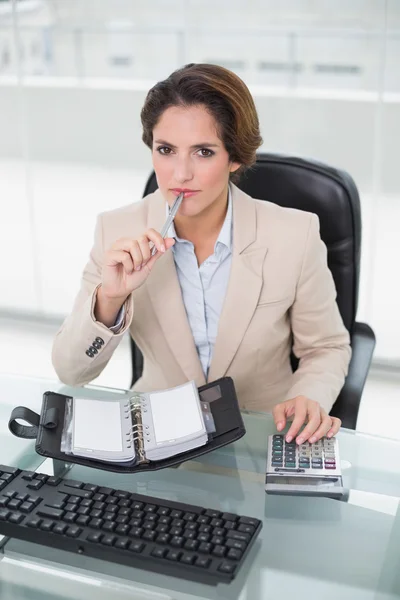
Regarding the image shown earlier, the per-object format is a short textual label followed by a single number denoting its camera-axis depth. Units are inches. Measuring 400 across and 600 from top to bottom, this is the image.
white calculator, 65.3
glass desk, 59.1
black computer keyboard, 59.6
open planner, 66.3
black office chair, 82.7
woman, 74.3
